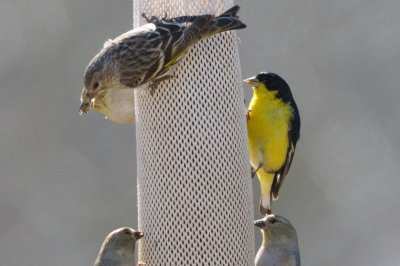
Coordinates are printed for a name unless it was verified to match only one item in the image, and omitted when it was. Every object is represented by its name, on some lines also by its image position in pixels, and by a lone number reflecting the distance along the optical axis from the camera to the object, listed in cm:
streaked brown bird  1036
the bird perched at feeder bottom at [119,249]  1087
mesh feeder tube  1085
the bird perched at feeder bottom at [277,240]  1195
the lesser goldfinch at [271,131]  1308
